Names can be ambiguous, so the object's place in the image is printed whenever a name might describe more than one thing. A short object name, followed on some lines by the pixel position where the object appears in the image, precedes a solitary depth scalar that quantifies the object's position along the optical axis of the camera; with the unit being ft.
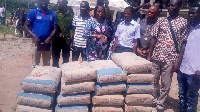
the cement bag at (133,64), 12.08
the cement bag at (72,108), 11.51
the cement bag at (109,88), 11.79
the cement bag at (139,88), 12.26
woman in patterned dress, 14.58
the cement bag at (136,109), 12.50
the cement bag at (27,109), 11.35
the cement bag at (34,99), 11.33
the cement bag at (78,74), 11.26
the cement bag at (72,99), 11.44
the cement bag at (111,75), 11.62
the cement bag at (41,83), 11.27
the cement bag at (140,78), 12.17
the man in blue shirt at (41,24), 15.46
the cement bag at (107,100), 11.84
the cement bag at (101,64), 12.34
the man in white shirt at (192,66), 12.25
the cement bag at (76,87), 11.39
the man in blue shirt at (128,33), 14.97
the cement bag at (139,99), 12.31
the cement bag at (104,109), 12.00
